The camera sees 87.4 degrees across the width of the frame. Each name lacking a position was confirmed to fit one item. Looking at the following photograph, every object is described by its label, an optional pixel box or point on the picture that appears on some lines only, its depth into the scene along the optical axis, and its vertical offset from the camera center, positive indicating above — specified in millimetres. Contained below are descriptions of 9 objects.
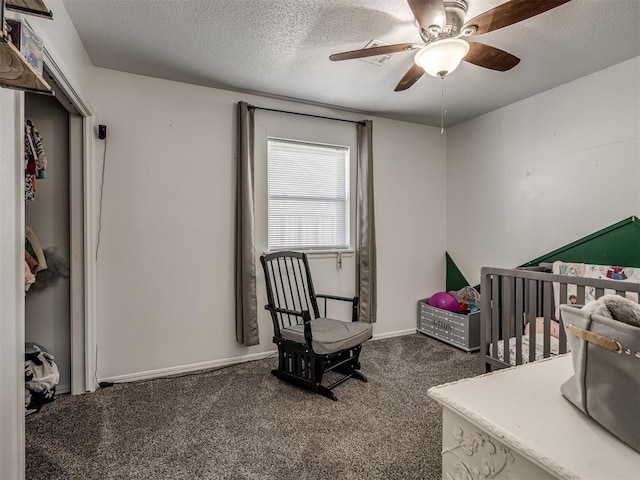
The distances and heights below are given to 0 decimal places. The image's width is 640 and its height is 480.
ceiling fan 1509 +1055
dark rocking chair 2365 -702
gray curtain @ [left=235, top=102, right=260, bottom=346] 2893 +14
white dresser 623 -408
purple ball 3432 -661
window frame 3135 +374
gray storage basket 642 -274
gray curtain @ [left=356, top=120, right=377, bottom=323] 3418 +93
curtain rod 3020 +1206
